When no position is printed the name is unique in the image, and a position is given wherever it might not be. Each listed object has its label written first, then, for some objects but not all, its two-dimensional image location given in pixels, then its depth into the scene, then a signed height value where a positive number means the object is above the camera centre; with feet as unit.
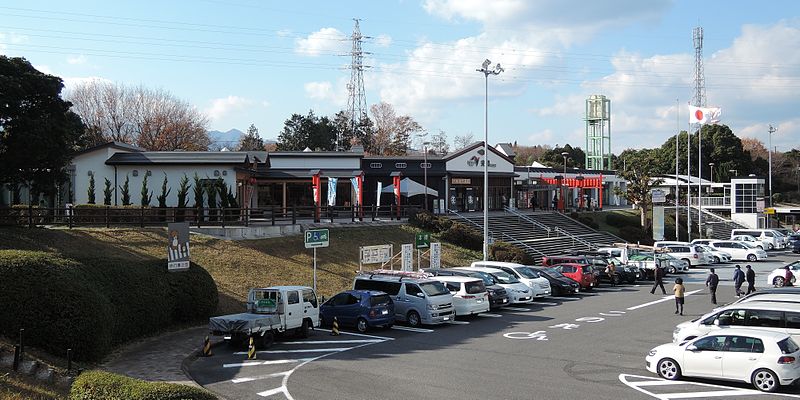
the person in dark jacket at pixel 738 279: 94.92 -10.89
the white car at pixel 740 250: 157.99 -11.42
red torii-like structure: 221.46 +6.76
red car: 106.63 -11.35
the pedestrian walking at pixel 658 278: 100.17 -11.38
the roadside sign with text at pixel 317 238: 87.04 -4.63
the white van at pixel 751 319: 51.90 -9.35
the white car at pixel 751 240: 175.63 -10.20
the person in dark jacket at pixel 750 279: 96.65 -11.09
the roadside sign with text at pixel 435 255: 108.88 -8.55
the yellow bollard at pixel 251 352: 57.98 -12.99
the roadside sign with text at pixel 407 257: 101.65 -8.42
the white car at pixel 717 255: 155.49 -12.40
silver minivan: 74.69 -10.83
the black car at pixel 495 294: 86.74 -11.89
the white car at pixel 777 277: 106.62 -11.95
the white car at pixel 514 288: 91.98 -11.90
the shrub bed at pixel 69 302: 50.01 -7.99
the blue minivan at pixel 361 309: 71.87 -11.70
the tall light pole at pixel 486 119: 117.50 +15.25
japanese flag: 196.85 +26.22
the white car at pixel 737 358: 44.70 -10.94
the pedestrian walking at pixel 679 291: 79.92 -10.63
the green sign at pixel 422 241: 109.09 -6.26
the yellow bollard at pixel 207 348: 59.82 -13.05
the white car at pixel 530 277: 96.02 -10.96
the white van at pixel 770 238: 185.26 -9.91
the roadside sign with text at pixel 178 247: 71.10 -4.73
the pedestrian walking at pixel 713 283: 89.20 -10.76
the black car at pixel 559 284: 101.45 -12.37
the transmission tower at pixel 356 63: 253.85 +53.74
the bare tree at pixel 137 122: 224.33 +28.27
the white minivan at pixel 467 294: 79.56 -11.05
